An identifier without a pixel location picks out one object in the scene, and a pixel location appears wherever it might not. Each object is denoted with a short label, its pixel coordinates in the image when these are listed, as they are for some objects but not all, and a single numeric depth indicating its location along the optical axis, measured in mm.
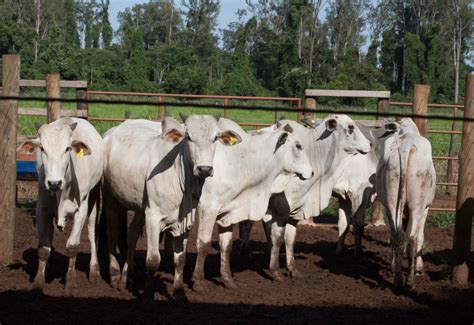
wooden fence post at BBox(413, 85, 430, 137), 11164
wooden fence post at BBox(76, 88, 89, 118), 11555
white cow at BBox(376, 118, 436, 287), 7852
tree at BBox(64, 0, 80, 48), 72438
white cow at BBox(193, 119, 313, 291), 7953
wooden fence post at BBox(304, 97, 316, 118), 12594
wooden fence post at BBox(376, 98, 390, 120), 12359
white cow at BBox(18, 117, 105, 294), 6887
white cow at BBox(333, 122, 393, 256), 10211
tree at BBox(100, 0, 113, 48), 71312
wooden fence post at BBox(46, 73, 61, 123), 10477
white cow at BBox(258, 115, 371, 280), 9266
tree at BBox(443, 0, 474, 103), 59219
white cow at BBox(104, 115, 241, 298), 6789
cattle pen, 6914
